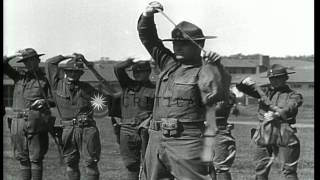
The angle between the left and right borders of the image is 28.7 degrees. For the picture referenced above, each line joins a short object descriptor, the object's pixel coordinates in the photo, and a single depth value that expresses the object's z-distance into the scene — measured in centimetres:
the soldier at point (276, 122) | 903
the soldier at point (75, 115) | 921
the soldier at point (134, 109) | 915
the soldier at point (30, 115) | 954
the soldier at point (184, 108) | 679
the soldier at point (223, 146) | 925
